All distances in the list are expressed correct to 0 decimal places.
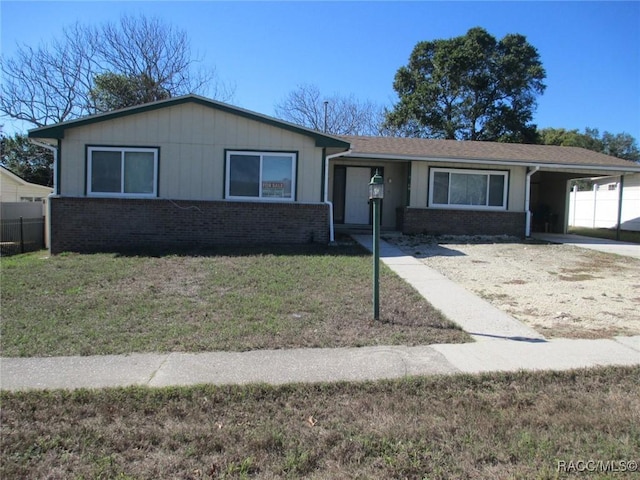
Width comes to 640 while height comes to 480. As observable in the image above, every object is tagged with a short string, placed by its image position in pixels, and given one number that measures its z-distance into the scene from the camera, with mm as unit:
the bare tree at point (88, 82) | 29469
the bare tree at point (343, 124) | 35156
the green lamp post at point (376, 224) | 5773
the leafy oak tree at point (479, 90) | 32750
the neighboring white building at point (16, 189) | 23859
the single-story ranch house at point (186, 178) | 12266
